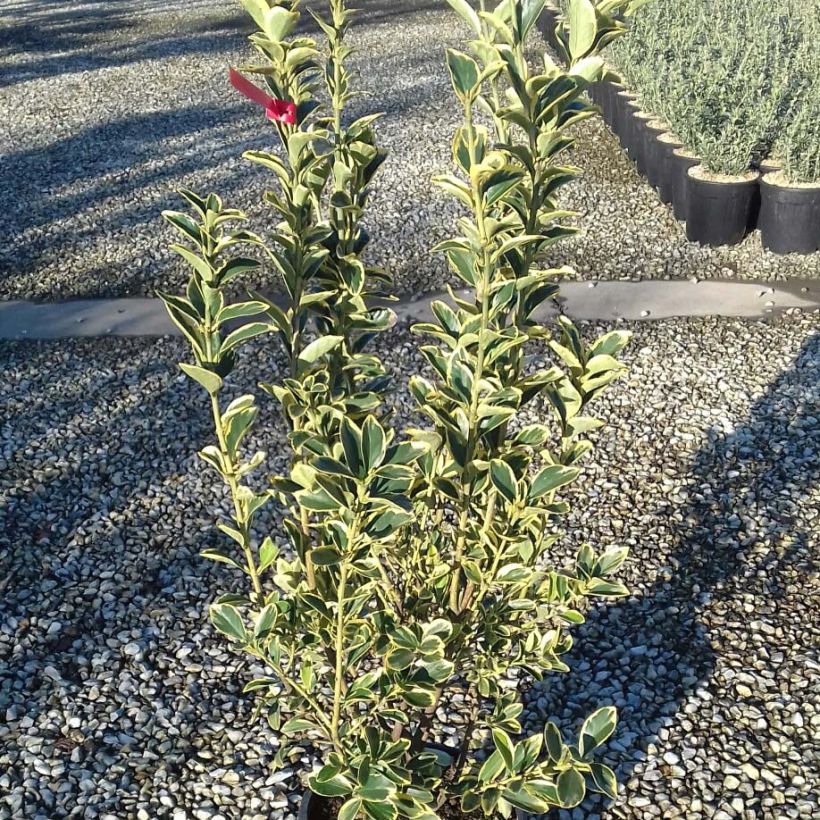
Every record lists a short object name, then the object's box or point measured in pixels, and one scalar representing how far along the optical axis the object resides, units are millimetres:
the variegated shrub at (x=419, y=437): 1354
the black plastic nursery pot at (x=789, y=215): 4957
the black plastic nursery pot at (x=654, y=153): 5922
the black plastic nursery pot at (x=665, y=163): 5719
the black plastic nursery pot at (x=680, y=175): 5488
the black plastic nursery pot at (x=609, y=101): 7240
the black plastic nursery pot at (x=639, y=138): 6283
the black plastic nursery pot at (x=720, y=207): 5137
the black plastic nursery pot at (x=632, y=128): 6418
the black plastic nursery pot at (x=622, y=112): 6648
